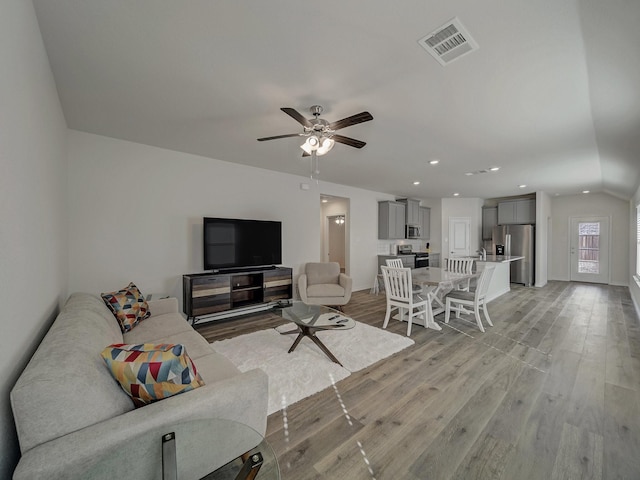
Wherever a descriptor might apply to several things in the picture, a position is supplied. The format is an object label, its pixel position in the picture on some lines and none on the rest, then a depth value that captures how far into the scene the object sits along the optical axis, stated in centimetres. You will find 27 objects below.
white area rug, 234
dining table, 357
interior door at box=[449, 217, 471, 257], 814
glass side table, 94
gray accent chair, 440
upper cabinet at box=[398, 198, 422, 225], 755
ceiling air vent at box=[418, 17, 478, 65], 157
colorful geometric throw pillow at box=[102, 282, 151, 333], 249
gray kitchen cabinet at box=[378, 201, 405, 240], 695
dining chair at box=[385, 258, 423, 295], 411
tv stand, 373
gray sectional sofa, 90
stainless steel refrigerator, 719
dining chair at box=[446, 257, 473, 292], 476
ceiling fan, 224
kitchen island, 547
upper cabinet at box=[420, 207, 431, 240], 834
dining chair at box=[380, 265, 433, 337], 361
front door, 738
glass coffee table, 285
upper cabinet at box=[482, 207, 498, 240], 836
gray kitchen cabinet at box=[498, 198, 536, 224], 747
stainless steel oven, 738
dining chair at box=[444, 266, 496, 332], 373
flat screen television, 403
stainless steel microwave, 755
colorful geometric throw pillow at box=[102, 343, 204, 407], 117
